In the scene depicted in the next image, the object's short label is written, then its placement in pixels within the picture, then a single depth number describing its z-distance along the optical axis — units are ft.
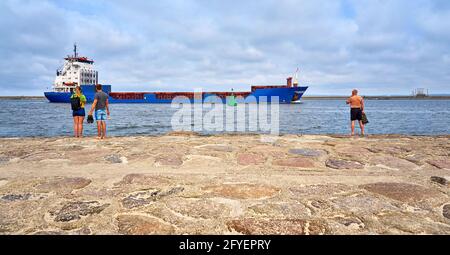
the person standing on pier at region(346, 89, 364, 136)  28.68
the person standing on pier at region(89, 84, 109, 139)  23.39
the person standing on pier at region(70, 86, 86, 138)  25.45
